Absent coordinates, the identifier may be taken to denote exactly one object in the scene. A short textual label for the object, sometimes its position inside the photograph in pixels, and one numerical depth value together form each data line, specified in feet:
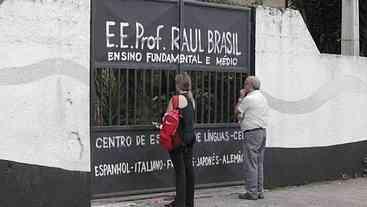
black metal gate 27.73
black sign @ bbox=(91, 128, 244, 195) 27.73
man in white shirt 30.71
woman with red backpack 27.12
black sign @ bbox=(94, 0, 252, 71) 27.81
